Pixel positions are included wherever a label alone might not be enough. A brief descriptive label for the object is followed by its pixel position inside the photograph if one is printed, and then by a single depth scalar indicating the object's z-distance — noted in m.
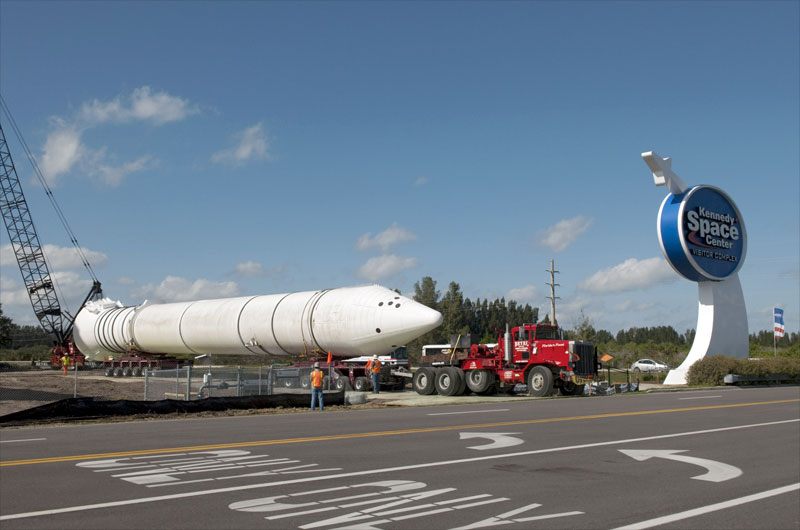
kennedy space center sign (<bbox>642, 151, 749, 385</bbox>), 36.49
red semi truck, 26.12
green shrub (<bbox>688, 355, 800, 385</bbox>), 36.21
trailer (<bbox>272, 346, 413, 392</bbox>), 29.47
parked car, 56.53
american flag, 45.68
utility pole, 52.22
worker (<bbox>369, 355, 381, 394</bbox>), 29.45
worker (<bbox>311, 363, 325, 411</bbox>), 21.56
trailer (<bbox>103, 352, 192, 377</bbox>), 45.25
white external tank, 30.17
